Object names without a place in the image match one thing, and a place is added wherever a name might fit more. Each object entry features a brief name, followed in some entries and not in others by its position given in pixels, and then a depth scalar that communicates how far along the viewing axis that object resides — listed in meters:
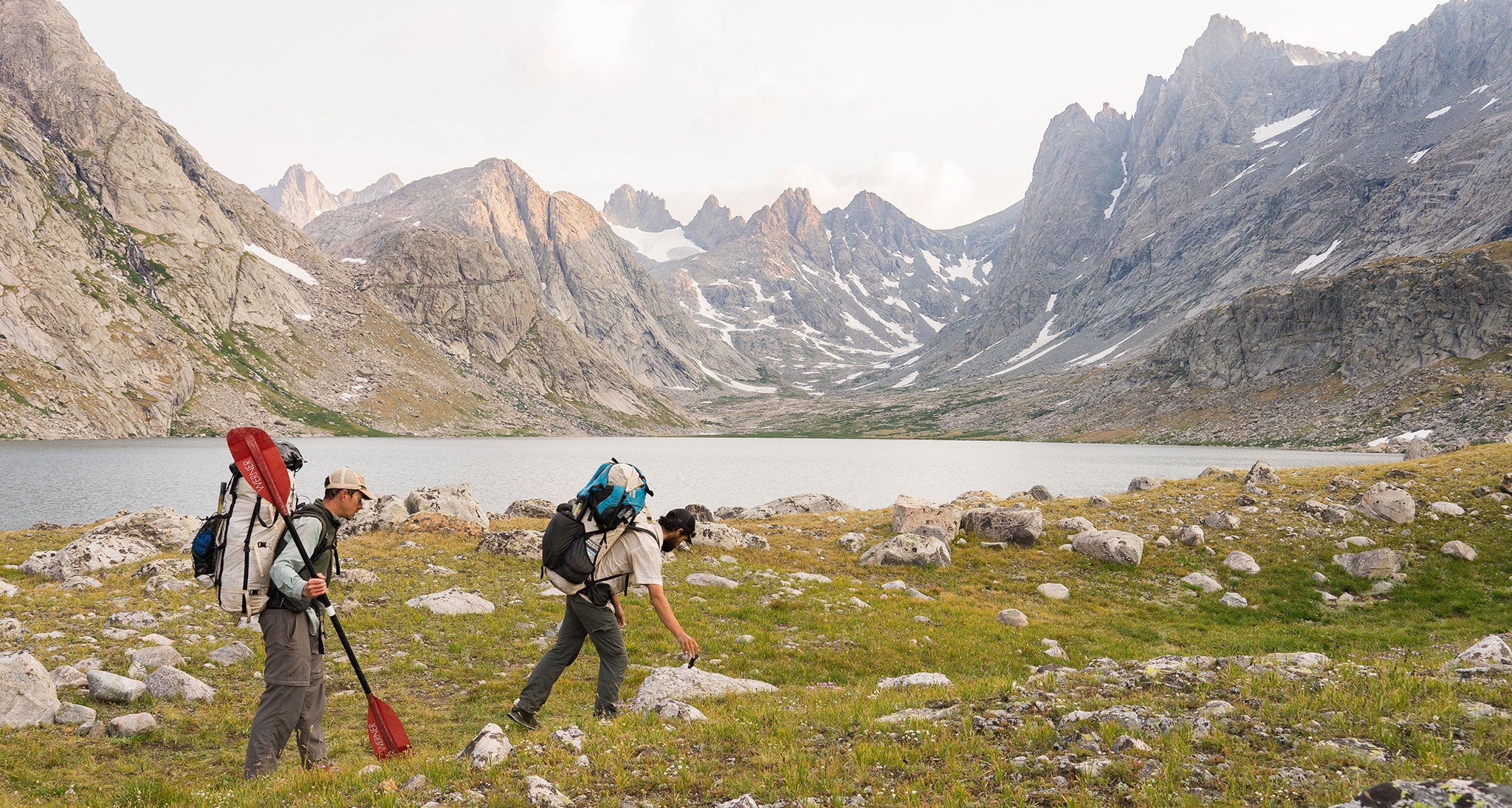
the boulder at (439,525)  28.59
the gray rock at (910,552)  25.23
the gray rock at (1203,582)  21.59
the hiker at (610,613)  10.12
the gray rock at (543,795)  6.71
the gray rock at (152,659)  12.48
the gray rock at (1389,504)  24.00
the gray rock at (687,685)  11.49
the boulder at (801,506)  41.18
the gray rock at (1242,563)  22.42
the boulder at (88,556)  19.80
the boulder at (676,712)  9.78
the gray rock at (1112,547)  24.03
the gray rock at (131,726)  10.13
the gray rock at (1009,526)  26.72
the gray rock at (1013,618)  18.53
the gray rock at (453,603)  18.20
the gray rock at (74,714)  10.30
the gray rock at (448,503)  32.03
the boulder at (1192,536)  24.53
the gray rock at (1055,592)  21.70
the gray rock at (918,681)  12.33
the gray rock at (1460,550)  21.20
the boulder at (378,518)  28.53
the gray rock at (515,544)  25.06
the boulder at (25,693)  9.95
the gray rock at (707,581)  21.97
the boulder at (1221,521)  25.81
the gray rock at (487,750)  7.82
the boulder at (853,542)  28.06
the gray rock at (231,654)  13.73
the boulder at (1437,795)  4.67
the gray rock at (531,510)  35.28
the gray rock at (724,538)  27.69
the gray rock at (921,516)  28.52
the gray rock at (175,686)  11.67
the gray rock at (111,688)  11.26
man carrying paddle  8.64
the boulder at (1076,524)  26.84
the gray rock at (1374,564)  21.16
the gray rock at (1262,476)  29.84
